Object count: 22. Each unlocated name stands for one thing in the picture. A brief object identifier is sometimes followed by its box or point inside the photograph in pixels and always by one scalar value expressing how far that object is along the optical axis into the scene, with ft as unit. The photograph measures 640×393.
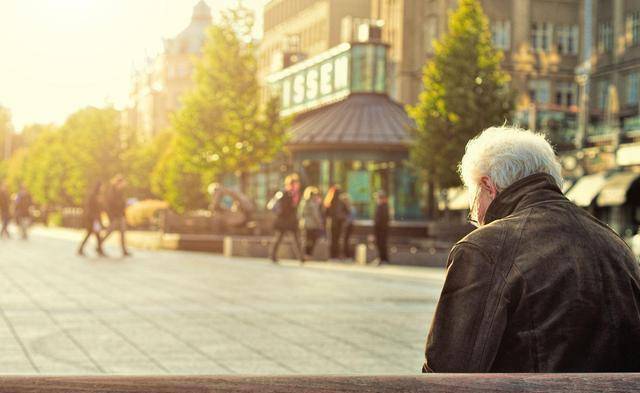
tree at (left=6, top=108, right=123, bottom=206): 228.22
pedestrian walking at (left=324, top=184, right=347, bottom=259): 94.73
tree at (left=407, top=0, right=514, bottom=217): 117.70
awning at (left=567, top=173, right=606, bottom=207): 166.20
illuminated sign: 179.52
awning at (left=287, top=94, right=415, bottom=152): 163.53
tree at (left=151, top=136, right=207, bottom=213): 174.19
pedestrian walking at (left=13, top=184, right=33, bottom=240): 138.10
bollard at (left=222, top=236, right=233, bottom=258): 99.58
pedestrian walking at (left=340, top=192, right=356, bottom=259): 97.71
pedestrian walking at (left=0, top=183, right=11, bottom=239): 141.06
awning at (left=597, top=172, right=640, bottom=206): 159.02
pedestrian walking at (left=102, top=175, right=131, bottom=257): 92.94
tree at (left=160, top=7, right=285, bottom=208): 137.49
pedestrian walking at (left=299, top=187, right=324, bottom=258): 91.71
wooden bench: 8.87
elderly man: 11.28
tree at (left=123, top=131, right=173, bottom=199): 233.96
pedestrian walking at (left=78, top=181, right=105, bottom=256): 92.58
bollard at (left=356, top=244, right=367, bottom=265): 92.40
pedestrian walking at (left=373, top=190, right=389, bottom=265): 88.53
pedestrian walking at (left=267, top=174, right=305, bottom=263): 86.74
